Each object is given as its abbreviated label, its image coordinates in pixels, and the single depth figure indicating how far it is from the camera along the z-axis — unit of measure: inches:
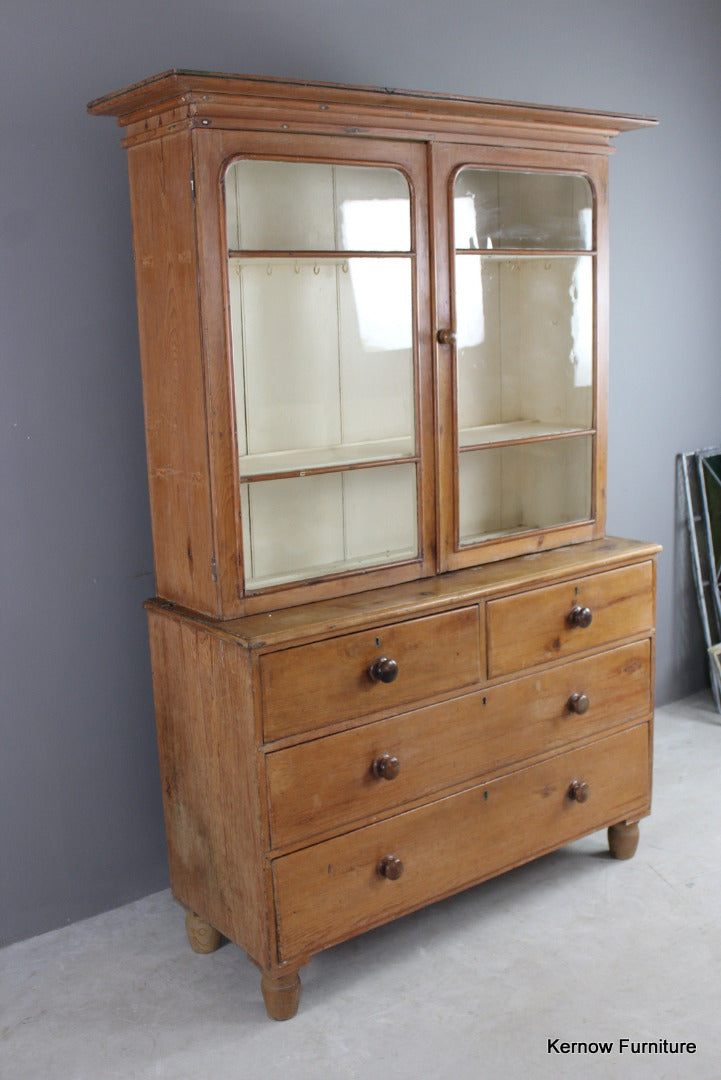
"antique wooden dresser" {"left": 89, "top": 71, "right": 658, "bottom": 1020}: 82.1
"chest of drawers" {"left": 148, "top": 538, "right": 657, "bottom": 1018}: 83.1
